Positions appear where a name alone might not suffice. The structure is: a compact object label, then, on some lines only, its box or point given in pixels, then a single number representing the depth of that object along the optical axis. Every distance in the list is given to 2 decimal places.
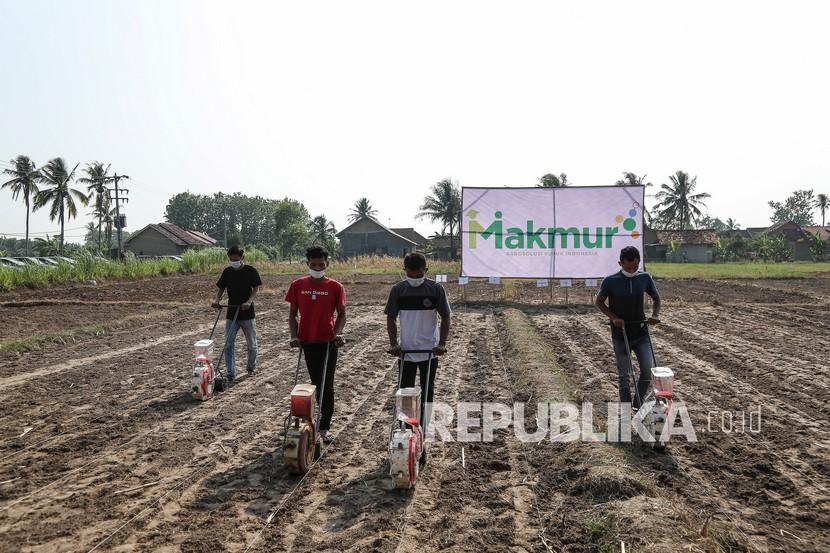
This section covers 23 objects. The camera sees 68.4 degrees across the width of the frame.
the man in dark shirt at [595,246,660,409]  6.12
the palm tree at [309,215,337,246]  73.53
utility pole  47.26
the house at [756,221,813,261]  67.62
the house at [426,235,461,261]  63.66
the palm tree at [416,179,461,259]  72.94
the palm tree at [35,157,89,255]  54.81
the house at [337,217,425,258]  70.75
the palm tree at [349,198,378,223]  84.75
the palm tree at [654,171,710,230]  77.25
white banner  19.38
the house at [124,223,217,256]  71.50
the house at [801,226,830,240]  80.50
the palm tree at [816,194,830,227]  101.81
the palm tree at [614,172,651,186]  71.62
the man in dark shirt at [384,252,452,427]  5.21
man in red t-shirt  5.62
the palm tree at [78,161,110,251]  65.38
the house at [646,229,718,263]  67.50
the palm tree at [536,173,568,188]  59.36
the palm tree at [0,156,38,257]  55.53
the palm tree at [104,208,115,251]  66.81
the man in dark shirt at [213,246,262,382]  8.30
